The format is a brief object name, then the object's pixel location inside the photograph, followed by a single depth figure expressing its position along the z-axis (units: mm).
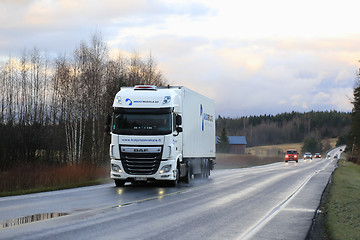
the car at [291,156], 84438
